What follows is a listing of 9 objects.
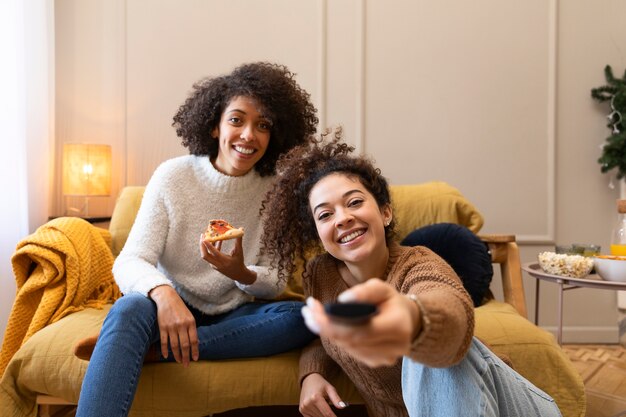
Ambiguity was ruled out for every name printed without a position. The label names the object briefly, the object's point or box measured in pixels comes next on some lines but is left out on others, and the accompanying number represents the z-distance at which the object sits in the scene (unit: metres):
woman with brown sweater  0.59
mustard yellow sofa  1.36
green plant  2.67
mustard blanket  1.58
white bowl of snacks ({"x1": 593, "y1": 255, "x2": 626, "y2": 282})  1.55
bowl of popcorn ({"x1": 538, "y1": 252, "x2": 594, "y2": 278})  1.65
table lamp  2.41
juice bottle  1.76
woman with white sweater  1.27
